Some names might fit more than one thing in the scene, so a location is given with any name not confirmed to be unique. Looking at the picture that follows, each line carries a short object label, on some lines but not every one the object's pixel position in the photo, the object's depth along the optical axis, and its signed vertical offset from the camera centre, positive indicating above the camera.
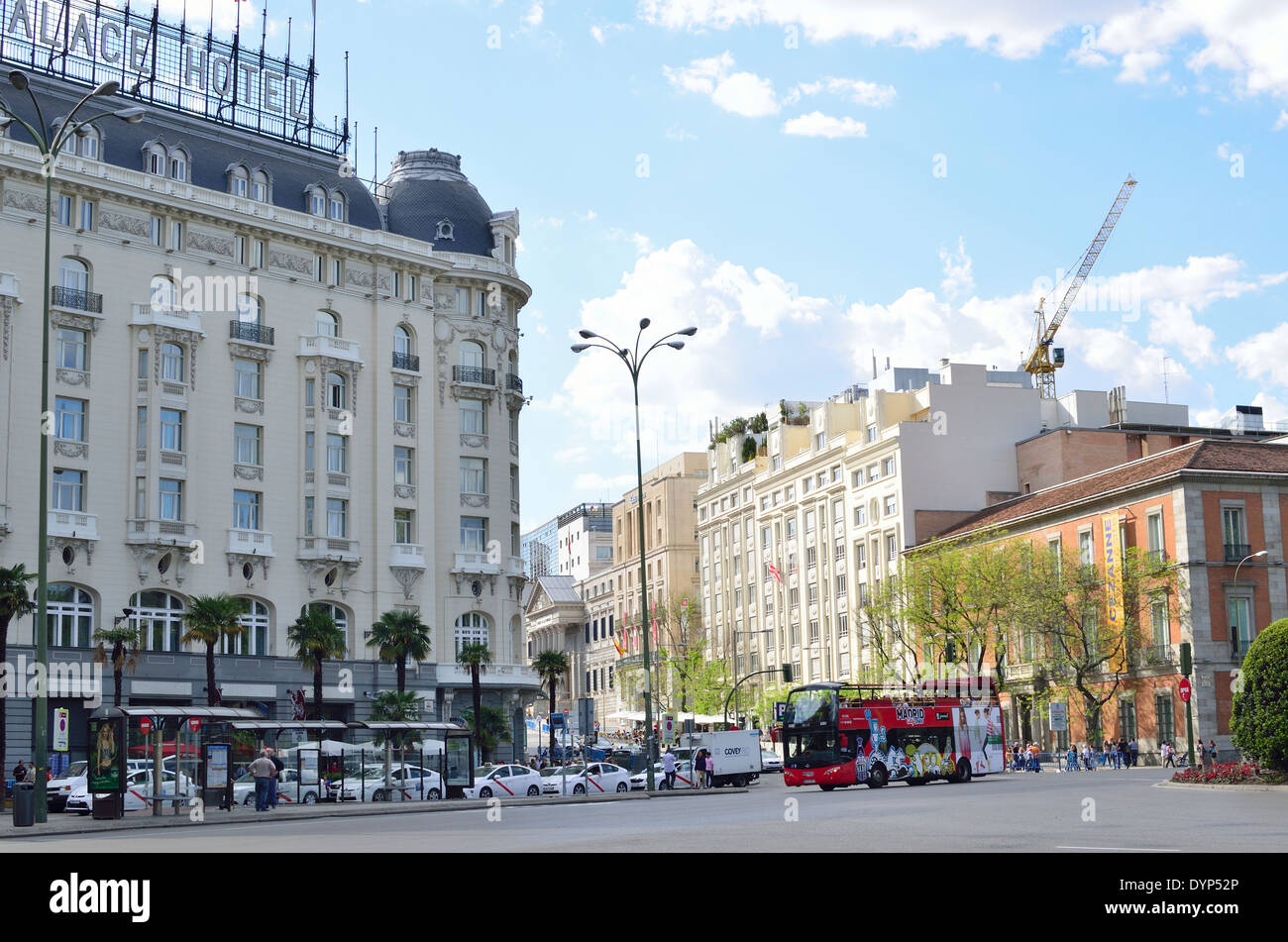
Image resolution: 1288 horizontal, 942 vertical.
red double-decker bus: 44.94 -2.45
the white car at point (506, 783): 51.84 -4.10
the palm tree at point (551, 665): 76.91 +0.16
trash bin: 31.16 -2.72
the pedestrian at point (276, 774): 40.09 -2.98
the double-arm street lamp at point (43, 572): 30.84 +2.31
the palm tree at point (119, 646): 55.19 +1.27
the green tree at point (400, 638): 63.41 +1.43
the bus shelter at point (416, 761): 46.72 -2.99
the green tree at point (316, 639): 58.56 +1.40
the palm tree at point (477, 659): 64.94 +0.48
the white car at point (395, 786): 46.31 -3.75
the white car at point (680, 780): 54.59 -4.45
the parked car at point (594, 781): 52.94 -4.21
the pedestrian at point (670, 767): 53.00 -3.73
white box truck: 55.47 -3.53
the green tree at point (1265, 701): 33.34 -1.16
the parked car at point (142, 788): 41.22 -3.23
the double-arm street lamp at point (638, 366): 47.22 +9.92
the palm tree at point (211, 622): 54.50 +2.03
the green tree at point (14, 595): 43.94 +2.56
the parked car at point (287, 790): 44.88 -3.63
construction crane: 123.12 +26.07
